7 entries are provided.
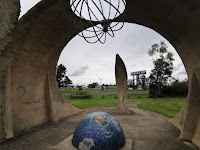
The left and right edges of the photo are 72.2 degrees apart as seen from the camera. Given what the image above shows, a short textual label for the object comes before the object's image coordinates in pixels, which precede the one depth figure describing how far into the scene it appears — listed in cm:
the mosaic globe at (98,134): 413
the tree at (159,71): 2691
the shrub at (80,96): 2208
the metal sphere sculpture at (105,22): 551
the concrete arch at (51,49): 561
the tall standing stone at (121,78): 1215
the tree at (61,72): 5762
